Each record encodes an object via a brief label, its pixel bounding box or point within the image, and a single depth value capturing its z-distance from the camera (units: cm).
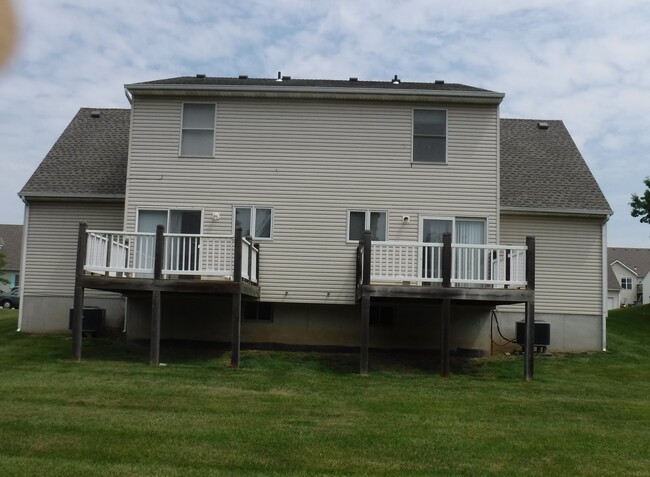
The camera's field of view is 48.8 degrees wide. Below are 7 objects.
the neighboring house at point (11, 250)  5481
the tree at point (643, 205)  3147
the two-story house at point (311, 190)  1697
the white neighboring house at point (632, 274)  6625
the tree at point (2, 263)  4528
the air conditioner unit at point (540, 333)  1775
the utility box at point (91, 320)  1817
